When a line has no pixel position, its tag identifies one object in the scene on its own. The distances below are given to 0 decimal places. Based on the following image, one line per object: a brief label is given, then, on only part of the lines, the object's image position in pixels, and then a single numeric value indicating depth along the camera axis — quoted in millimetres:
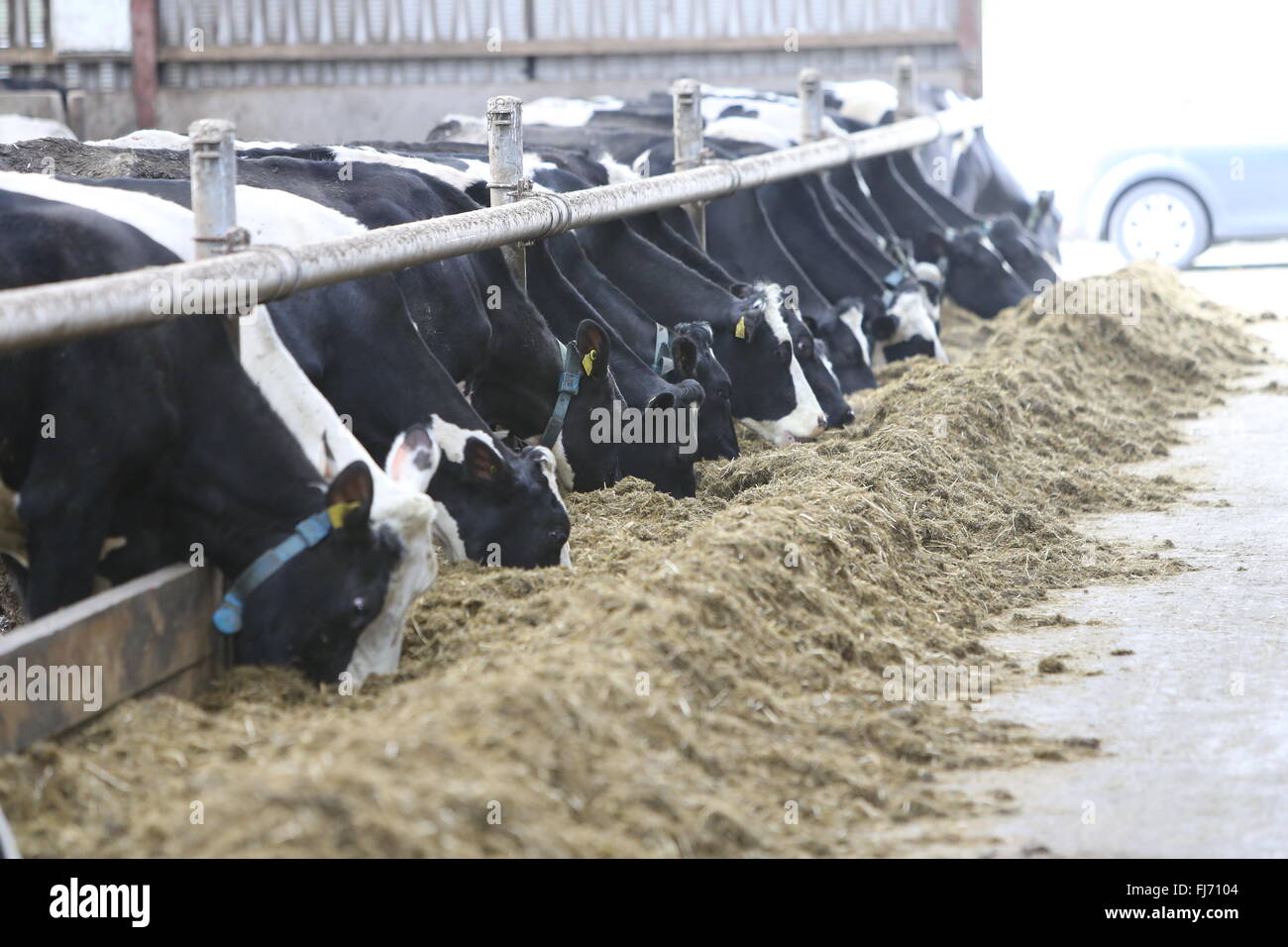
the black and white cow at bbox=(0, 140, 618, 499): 11891
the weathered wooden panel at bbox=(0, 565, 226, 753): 6902
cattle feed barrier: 6879
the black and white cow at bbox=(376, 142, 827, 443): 15281
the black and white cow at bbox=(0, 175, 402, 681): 8156
